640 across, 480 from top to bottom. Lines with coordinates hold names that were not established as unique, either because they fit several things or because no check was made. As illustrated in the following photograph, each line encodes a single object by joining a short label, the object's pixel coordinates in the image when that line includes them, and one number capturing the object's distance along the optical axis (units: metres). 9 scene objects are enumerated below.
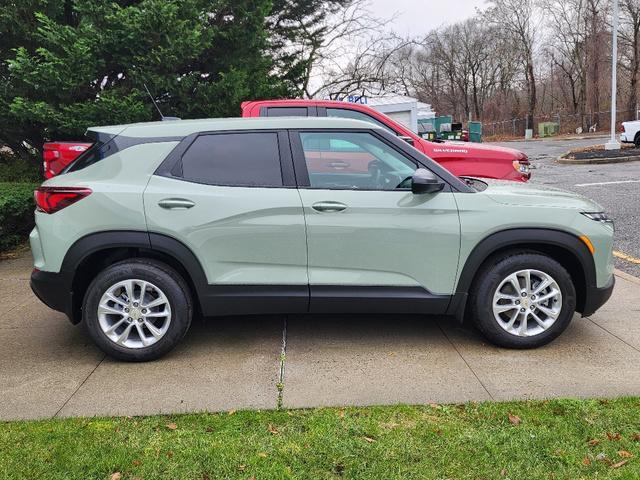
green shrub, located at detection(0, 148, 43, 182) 9.72
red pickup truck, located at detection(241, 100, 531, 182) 6.69
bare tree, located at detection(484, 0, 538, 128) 53.00
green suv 3.86
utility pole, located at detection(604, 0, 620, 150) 19.94
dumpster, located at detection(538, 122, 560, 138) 49.81
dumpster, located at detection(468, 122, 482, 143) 33.84
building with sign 17.77
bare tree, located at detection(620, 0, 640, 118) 41.56
